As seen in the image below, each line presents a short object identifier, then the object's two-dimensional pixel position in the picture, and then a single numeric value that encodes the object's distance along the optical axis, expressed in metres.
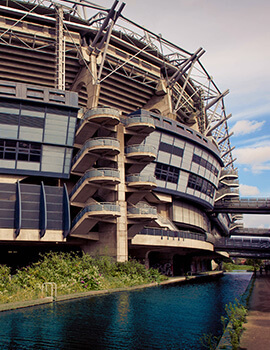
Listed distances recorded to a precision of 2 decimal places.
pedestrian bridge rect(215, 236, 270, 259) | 70.19
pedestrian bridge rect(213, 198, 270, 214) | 78.75
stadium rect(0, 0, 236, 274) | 43.91
